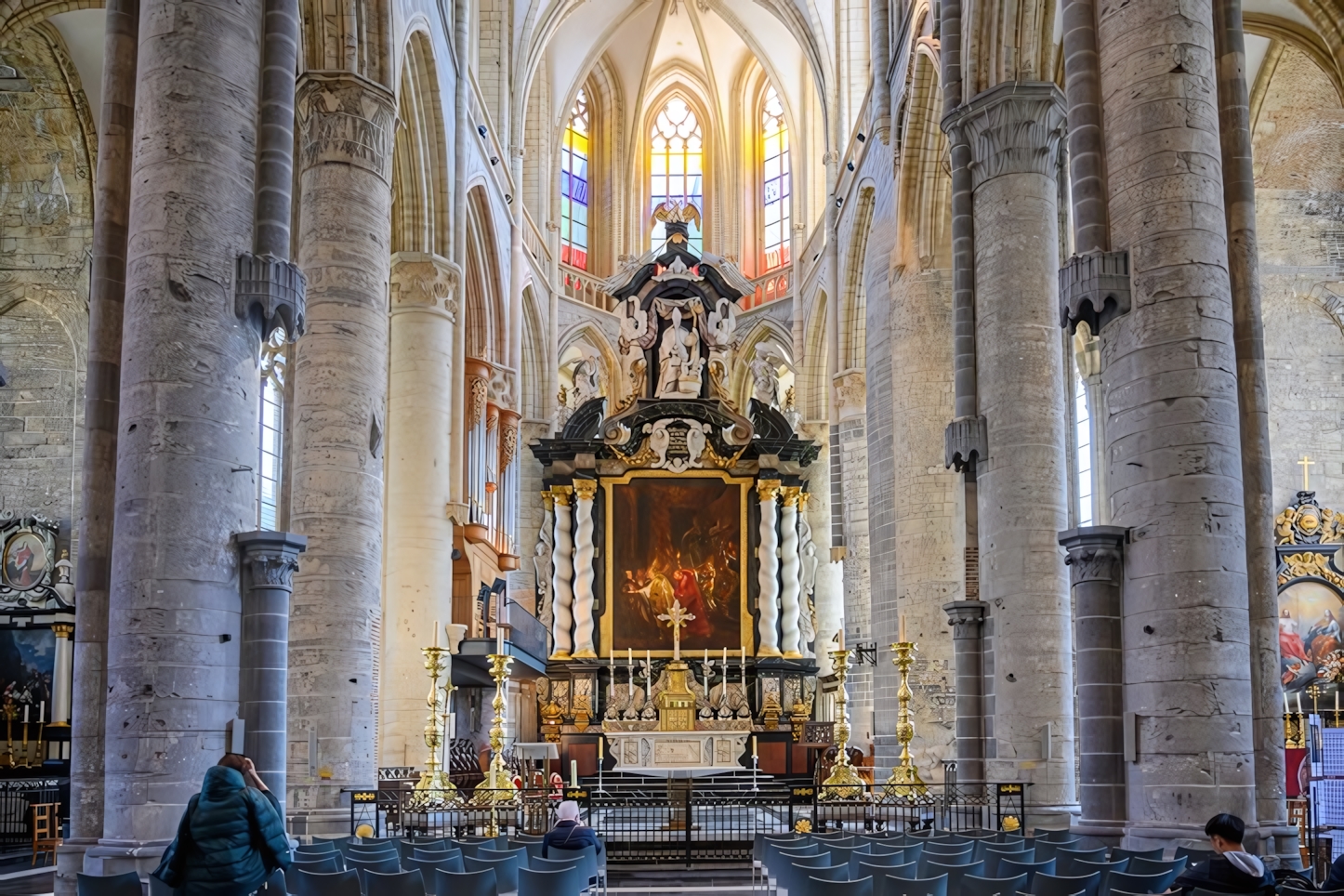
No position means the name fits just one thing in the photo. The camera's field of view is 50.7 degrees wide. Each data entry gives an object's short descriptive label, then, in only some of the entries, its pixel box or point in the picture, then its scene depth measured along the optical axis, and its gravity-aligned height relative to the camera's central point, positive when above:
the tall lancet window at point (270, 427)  26.98 +4.62
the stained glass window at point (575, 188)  46.97 +15.85
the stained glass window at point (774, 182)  46.84 +15.91
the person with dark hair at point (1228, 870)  7.12 -1.04
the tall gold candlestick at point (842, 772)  20.20 -1.62
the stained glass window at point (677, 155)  49.25 +17.53
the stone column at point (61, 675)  23.08 -0.09
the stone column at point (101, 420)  12.33 +2.26
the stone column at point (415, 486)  22.88 +3.01
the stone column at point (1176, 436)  11.29 +1.86
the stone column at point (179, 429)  11.42 +2.01
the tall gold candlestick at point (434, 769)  17.95 -1.33
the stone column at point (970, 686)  17.80 -0.29
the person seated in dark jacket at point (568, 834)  10.17 -1.20
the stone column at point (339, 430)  17.12 +2.94
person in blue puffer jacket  7.52 -0.92
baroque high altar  32.41 +3.24
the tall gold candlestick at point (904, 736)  19.50 -1.00
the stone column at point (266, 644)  12.20 +0.20
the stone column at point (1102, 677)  12.09 -0.13
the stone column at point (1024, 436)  16.56 +2.75
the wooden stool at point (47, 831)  16.75 -1.99
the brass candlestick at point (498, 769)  17.91 -1.34
